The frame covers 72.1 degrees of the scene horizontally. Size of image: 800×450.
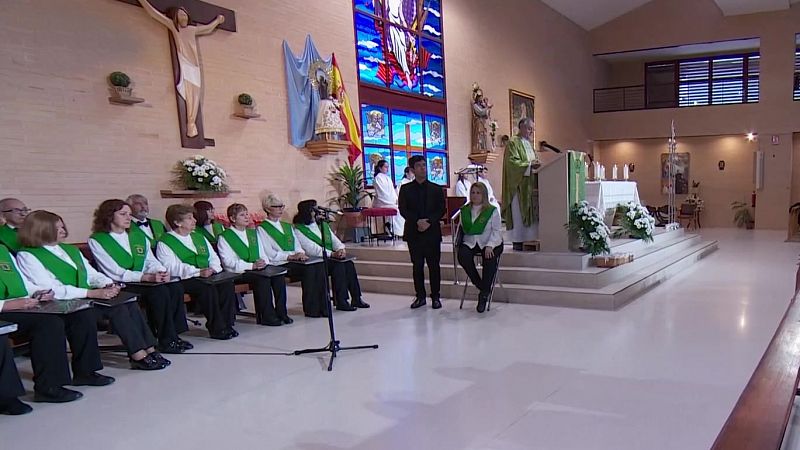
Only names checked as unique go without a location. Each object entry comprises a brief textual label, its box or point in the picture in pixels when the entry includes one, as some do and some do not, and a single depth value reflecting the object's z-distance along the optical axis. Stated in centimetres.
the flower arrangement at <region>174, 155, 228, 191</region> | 629
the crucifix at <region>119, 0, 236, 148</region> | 634
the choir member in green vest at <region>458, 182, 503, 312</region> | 550
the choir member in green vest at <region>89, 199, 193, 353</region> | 435
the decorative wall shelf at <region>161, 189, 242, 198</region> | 629
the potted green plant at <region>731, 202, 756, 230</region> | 1470
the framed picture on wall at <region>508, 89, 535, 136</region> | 1310
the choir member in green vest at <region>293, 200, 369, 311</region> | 570
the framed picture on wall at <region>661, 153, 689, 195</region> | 1570
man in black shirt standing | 561
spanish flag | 839
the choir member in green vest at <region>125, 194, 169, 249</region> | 527
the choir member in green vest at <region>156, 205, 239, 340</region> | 468
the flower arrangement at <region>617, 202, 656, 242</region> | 752
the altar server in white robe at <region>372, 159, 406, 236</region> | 847
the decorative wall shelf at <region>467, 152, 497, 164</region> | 1162
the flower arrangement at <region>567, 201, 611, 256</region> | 608
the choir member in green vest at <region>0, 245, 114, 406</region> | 339
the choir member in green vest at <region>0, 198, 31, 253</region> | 425
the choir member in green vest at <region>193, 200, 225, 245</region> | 588
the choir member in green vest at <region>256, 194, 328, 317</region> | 550
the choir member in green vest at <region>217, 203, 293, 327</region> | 511
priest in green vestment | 652
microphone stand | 399
